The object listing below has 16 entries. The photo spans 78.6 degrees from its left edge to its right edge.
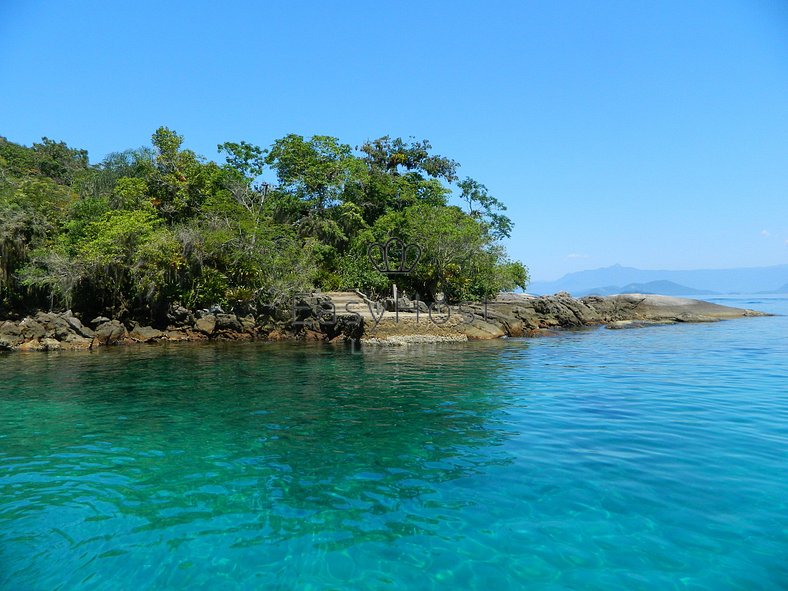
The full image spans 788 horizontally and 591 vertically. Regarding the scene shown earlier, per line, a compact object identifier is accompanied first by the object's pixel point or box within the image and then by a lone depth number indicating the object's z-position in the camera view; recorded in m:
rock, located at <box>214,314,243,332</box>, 27.52
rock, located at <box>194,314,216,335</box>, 27.23
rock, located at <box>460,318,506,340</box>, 27.22
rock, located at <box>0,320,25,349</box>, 22.58
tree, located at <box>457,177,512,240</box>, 48.44
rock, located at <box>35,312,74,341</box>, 23.55
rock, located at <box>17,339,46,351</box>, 22.67
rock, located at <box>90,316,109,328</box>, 25.70
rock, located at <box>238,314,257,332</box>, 28.19
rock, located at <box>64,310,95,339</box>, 24.27
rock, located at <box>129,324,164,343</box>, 26.06
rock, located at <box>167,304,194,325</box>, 27.89
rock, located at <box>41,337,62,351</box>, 22.62
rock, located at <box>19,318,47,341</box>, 23.34
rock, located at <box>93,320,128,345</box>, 24.48
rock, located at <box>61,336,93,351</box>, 23.16
